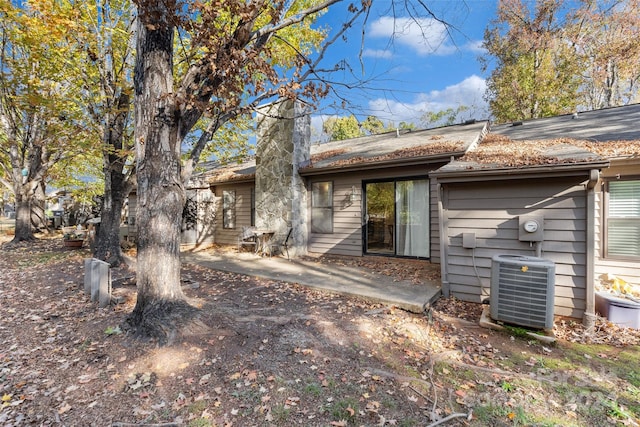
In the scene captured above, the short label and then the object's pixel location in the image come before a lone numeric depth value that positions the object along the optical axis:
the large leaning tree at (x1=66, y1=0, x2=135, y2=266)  6.64
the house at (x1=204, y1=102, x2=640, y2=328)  4.28
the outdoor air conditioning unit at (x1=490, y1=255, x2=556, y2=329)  3.65
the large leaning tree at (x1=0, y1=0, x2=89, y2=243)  6.46
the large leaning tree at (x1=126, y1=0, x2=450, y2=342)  3.24
